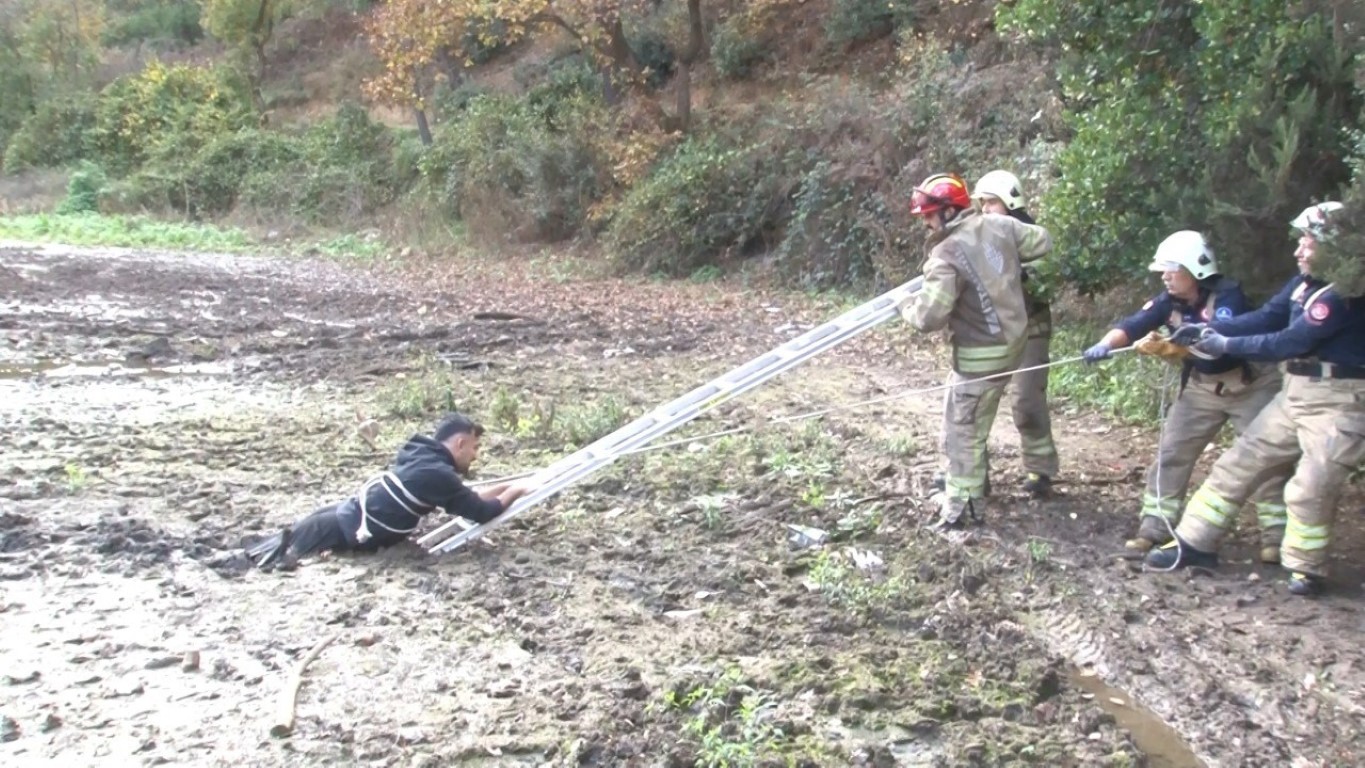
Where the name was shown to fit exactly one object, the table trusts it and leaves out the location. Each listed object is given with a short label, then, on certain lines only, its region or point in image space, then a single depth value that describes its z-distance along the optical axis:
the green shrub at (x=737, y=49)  27.52
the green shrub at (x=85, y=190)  38.22
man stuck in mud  6.83
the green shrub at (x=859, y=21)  25.17
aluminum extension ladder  7.09
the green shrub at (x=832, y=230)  18.22
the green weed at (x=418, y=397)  10.77
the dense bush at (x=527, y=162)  26.28
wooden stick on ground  4.85
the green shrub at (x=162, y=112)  42.16
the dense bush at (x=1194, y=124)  6.24
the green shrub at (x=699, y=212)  21.30
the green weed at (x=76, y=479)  8.38
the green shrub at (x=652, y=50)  29.84
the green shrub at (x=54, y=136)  44.75
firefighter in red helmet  6.94
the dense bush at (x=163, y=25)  56.22
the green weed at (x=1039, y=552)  6.63
